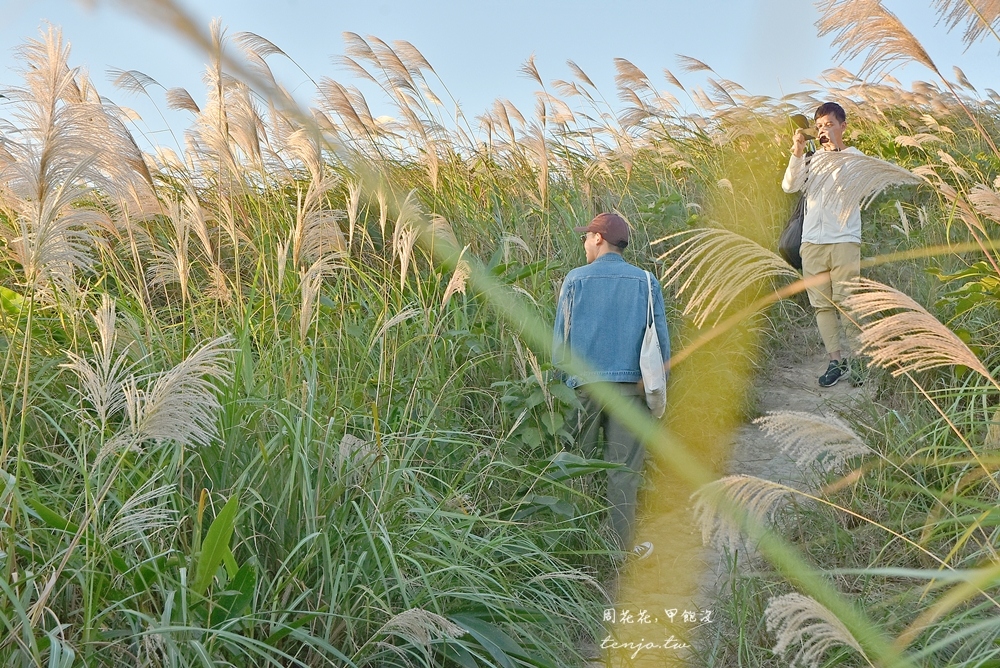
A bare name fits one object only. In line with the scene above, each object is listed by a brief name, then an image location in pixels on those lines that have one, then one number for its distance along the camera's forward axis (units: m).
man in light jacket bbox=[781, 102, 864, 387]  6.18
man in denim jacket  4.73
